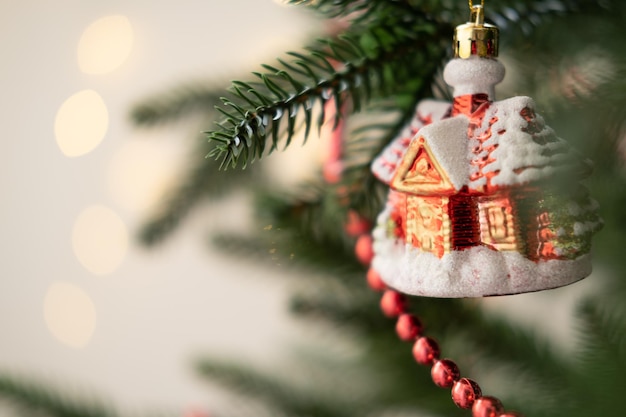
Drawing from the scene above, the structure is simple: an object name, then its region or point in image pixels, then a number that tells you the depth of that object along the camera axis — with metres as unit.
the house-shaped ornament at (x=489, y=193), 0.34
